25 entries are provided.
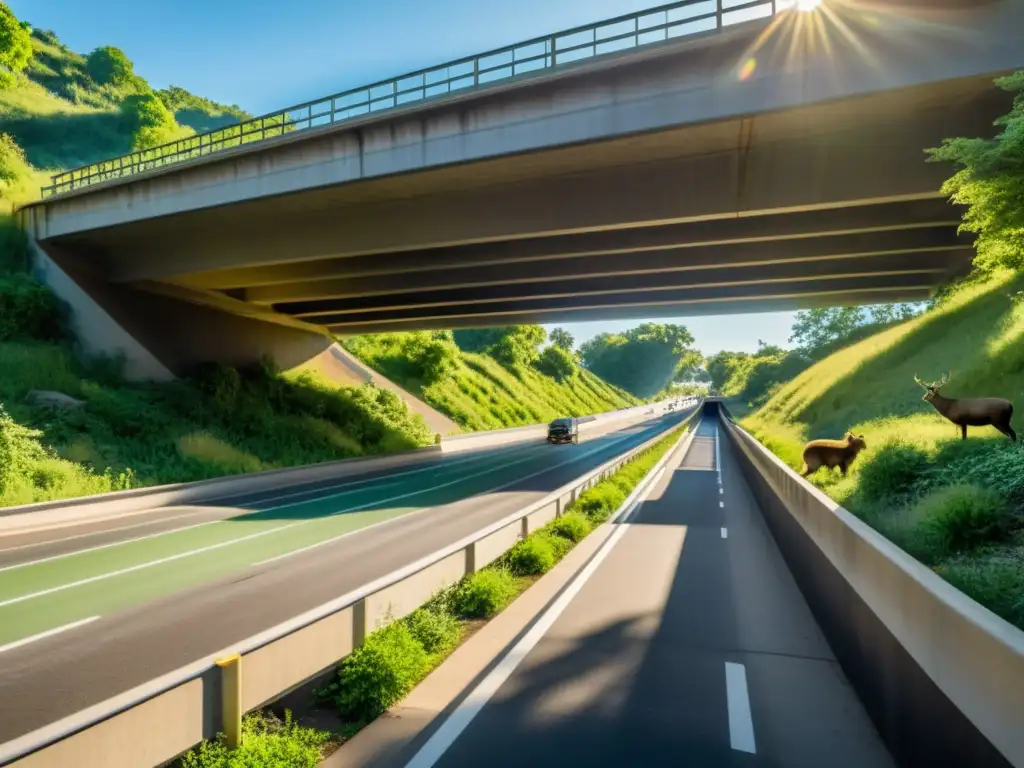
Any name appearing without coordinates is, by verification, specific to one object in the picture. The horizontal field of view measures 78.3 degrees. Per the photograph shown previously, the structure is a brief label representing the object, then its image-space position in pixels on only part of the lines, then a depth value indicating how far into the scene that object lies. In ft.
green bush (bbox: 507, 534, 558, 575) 32.55
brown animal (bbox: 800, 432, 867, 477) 42.88
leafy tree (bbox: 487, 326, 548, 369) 264.93
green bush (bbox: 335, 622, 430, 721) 16.97
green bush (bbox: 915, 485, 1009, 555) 21.83
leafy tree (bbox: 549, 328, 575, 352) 470.39
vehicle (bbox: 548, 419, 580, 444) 160.45
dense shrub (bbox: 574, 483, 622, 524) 49.14
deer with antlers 32.96
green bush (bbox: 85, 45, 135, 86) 445.37
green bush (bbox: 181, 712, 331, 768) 12.66
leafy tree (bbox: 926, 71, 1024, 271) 25.13
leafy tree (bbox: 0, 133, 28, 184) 101.86
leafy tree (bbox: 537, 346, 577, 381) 329.72
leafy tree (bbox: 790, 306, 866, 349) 228.51
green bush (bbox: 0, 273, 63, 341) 79.05
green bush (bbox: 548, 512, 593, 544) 40.37
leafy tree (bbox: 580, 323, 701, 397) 650.84
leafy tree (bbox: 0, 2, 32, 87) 269.64
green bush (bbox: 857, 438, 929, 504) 31.83
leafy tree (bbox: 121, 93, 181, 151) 324.39
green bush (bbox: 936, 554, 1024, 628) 15.44
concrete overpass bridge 42.80
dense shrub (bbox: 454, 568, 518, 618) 25.71
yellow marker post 13.10
